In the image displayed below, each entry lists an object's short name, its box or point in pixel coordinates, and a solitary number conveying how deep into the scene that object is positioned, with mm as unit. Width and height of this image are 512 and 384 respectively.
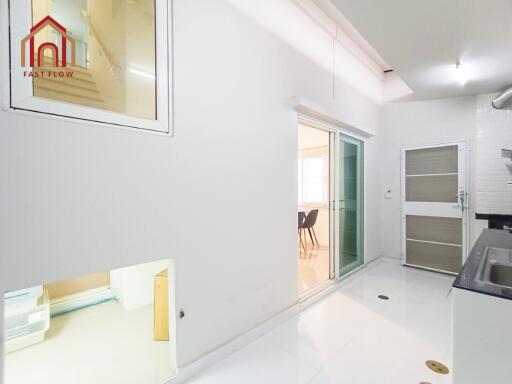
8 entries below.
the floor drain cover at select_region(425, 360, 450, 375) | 1840
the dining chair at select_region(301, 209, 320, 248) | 5148
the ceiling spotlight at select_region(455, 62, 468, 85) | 2861
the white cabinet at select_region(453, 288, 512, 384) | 1074
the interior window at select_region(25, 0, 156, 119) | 1280
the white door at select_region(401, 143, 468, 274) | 3896
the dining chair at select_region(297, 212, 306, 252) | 5121
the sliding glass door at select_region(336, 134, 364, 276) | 3684
